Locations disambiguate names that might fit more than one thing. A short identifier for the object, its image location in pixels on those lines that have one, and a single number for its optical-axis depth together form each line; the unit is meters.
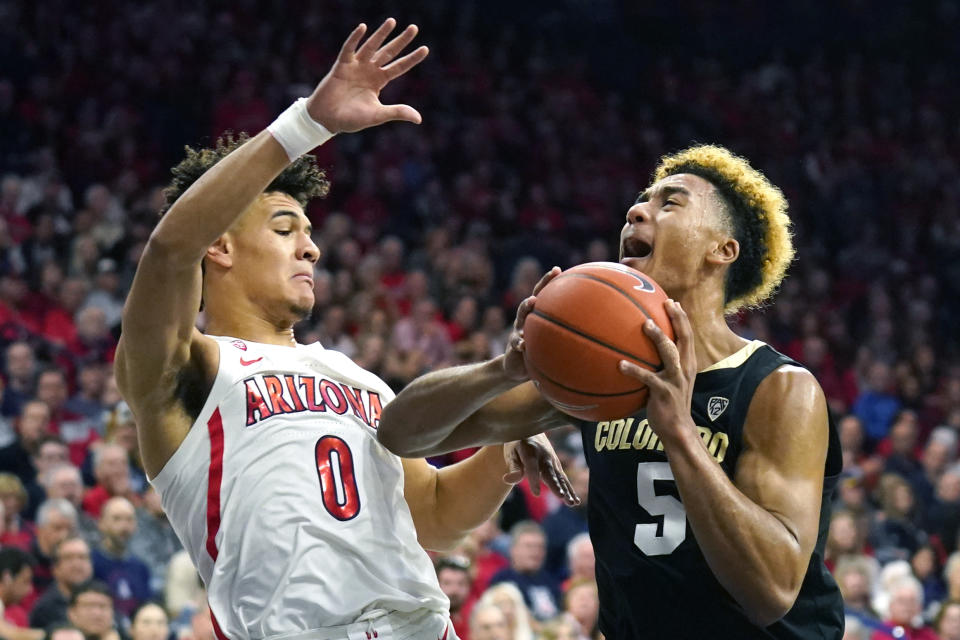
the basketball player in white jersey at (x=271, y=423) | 3.16
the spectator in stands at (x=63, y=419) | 8.02
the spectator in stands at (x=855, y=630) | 7.82
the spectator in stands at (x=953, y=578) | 8.25
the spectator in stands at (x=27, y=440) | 7.53
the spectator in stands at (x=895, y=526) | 9.23
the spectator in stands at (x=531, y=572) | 7.64
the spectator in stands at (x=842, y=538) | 8.62
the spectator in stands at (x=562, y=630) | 7.16
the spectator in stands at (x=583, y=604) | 7.40
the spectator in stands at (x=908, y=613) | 8.16
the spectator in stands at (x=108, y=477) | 7.30
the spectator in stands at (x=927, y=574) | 8.94
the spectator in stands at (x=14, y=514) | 7.01
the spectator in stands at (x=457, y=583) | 6.99
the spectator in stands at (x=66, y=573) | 6.47
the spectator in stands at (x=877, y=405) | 11.07
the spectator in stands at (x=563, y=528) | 8.27
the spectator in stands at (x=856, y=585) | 8.20
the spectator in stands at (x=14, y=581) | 6.50
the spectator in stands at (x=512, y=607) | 7.03
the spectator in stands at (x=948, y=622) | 7.94
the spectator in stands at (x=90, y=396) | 8.30
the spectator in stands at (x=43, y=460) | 7.39
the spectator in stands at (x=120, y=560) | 6.95
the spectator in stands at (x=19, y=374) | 8.15
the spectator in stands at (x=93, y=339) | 8.74
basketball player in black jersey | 2.72
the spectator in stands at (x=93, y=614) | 6.33
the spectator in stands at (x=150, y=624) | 6.39
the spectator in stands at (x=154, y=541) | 7.29
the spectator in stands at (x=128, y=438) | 7.67
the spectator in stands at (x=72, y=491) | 7.14
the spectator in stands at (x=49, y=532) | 6.85
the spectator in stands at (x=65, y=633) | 6.13
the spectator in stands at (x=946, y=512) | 9.33
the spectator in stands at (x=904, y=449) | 10.04
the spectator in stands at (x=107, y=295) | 9.28
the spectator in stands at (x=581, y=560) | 7.79
